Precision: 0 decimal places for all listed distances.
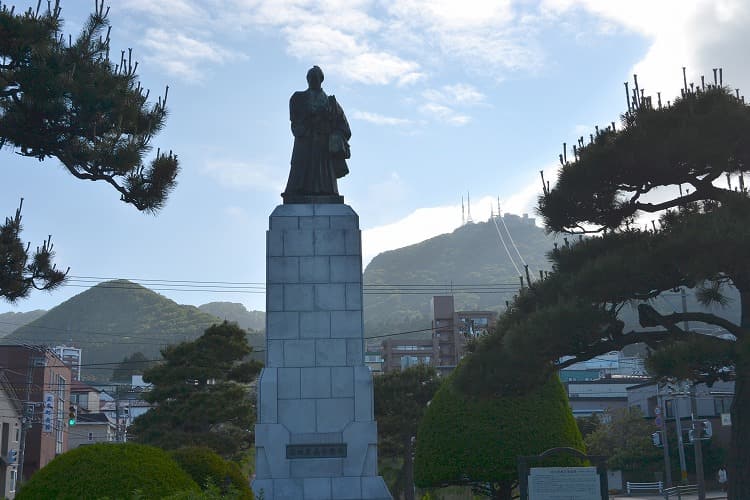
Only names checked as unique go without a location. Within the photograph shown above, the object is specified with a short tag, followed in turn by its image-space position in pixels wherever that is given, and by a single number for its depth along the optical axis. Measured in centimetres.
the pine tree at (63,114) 1427
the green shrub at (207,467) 1934
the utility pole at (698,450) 3406
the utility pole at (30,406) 3934
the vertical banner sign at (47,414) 5026
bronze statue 1781
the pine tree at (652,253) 1416
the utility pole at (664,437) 4556
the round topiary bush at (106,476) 1354
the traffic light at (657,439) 5088
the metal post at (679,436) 4764
